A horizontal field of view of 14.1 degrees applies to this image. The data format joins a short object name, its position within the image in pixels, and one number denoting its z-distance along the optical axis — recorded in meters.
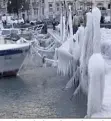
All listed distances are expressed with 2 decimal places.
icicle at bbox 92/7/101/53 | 11.65
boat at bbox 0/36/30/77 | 21.92
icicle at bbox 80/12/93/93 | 13.89
